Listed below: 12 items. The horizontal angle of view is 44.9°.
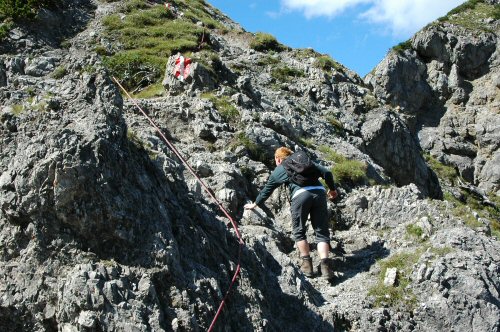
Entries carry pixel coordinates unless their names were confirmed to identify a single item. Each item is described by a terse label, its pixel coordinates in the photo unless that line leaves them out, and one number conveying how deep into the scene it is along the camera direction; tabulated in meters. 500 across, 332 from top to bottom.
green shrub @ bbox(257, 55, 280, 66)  29.81
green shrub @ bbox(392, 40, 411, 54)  55.00
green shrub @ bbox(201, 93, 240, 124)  19.37
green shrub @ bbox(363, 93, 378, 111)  29.31
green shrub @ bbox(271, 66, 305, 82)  28.39
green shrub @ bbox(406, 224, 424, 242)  13.33
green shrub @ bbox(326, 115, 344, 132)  25.42
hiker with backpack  12.38
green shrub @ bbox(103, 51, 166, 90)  23.94
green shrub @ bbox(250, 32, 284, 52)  32.91
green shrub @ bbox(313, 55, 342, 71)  31.11
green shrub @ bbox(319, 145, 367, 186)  18.36
